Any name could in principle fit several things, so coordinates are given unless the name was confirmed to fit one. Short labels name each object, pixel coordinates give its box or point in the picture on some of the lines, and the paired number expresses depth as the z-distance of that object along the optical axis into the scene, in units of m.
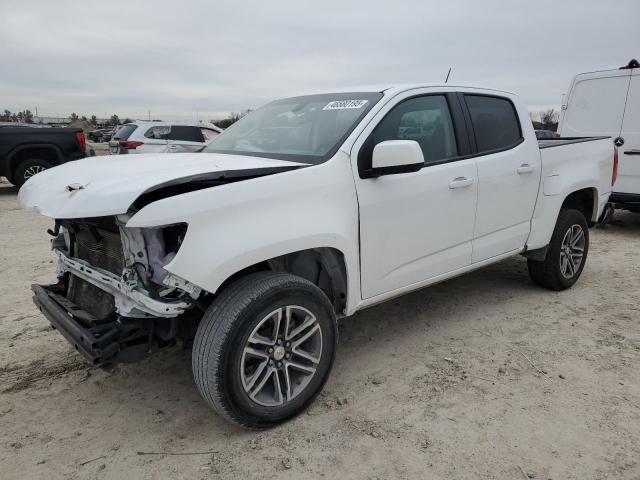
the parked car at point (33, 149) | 10.89
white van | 7.23
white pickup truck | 2.43
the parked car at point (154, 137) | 11.77
